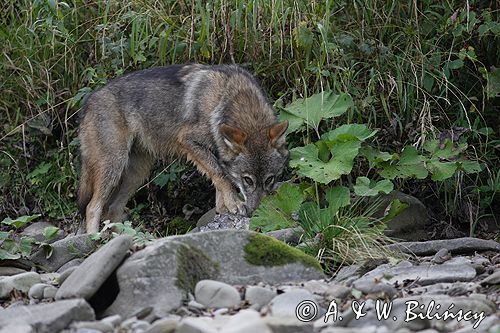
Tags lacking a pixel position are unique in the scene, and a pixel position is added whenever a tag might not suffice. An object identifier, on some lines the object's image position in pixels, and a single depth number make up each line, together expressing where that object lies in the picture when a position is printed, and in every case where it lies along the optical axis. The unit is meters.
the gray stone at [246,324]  6.30
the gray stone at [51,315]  7.24
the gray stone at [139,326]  7.23
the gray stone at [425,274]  9.24
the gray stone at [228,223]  13.07
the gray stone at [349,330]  6.31
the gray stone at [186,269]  8.19
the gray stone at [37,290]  9.37
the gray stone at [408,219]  13.05
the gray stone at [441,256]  10.62
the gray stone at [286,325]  6.60
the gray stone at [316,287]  8.65
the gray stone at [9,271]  11.30
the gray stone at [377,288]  8.36
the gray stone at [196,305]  8.15
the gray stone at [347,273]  9.96
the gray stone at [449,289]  8.47
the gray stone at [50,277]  9.85
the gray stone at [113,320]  7.50
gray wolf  13.90
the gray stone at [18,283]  9.74
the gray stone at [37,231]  14.77
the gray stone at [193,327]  6.32
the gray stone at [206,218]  14.30
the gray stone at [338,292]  8.47
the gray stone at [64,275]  9.48
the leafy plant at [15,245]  11.38
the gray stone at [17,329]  7.05
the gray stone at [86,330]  7.09
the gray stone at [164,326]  6.81
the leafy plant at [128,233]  11.16
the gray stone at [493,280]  8.74
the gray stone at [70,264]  11.34
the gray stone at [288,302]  7.75
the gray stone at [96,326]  7.26
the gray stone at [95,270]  8.16
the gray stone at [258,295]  8.26
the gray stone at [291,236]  11.47
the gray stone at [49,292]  9.21
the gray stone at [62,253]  11.67
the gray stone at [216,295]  8.27
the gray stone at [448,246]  11.45
